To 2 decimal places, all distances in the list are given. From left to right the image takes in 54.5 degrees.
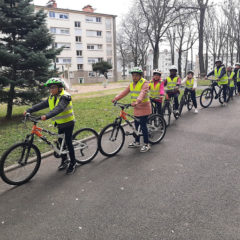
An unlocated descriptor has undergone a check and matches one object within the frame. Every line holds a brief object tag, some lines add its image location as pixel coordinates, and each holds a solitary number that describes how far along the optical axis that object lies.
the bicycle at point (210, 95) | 11.27
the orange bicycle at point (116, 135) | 5.37
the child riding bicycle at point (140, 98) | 5.36
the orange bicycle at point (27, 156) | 4.07
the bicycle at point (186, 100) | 9.69
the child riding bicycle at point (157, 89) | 7.04
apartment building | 47.41
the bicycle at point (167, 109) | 8.13
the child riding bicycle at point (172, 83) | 8.32
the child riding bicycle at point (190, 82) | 9.60
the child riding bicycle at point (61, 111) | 4.15
